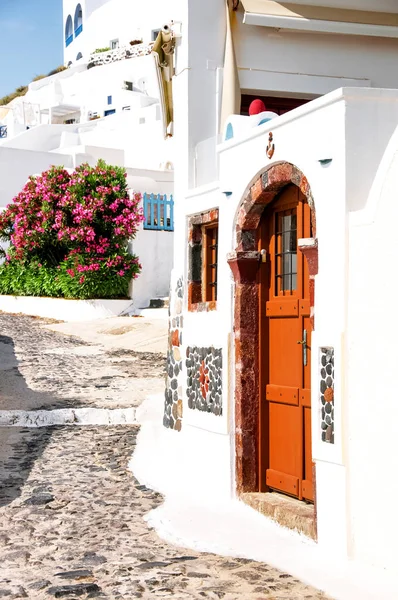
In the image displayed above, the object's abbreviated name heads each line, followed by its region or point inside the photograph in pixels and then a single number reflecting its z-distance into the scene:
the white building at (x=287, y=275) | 6.02
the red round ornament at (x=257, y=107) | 9.20
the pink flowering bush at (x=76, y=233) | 19.80
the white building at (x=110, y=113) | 20.56
